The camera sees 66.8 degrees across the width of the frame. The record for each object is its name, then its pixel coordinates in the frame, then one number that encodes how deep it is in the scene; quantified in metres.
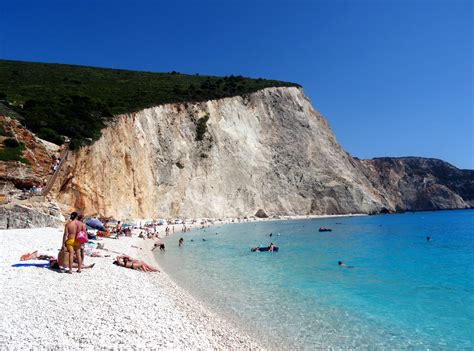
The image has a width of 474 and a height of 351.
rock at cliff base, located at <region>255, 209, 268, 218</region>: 54.16
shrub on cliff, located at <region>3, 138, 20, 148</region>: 22.66
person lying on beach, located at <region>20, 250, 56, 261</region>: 10.17
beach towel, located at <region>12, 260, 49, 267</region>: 9.55
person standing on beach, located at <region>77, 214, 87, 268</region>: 9.35
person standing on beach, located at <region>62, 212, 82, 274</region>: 9.12
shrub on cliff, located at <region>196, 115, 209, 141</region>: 51.34
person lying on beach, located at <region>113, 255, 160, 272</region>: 11.81
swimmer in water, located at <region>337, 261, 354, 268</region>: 16.14
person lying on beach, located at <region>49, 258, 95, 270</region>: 9.50
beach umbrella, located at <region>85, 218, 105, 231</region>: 22.32
